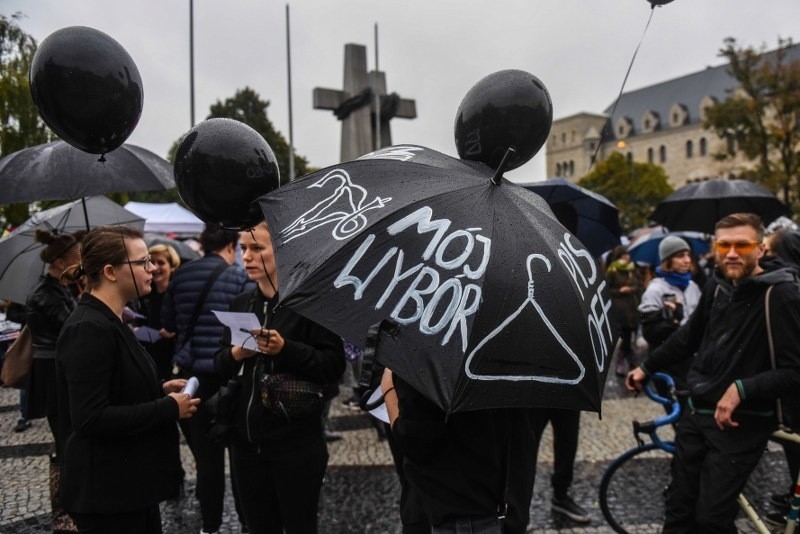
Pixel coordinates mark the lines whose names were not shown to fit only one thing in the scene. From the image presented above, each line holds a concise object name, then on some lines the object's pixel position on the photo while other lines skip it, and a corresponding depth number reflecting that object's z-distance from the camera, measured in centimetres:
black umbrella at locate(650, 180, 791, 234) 762
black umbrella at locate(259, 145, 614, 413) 172
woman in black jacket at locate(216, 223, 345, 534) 271
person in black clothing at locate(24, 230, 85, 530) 399
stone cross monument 1282
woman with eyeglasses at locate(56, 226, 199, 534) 232
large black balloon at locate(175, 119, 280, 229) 260
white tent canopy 1306
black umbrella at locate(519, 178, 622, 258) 478
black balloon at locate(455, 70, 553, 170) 284
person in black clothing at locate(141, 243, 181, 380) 489
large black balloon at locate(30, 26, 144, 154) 238
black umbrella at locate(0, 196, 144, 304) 477
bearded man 300
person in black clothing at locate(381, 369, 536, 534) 202
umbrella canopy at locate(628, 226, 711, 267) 917
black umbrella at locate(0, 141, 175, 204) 335
